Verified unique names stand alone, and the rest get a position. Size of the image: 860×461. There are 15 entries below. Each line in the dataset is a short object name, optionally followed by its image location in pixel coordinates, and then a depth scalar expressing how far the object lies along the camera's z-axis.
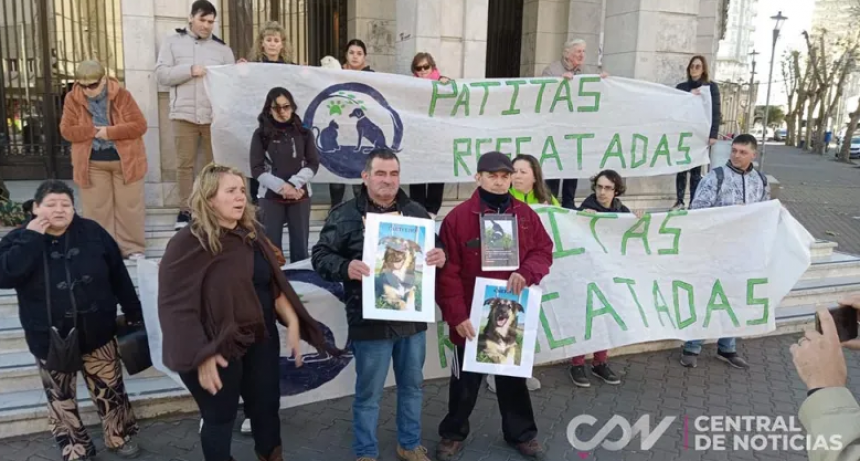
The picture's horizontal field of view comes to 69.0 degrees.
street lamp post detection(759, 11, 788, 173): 27.22
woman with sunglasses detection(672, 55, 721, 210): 7.92
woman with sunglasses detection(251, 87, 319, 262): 4.95
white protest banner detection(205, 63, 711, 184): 6.16
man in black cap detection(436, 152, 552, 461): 3.69
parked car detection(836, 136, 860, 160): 39.51
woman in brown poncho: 3.03
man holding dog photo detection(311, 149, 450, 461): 3.51
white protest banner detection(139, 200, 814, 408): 4.56
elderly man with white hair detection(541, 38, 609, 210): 7.18
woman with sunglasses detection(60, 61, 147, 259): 5.30
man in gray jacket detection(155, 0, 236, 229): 5.99
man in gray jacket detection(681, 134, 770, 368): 5.37
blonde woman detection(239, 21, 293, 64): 6.06
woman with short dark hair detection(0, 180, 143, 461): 3.42
